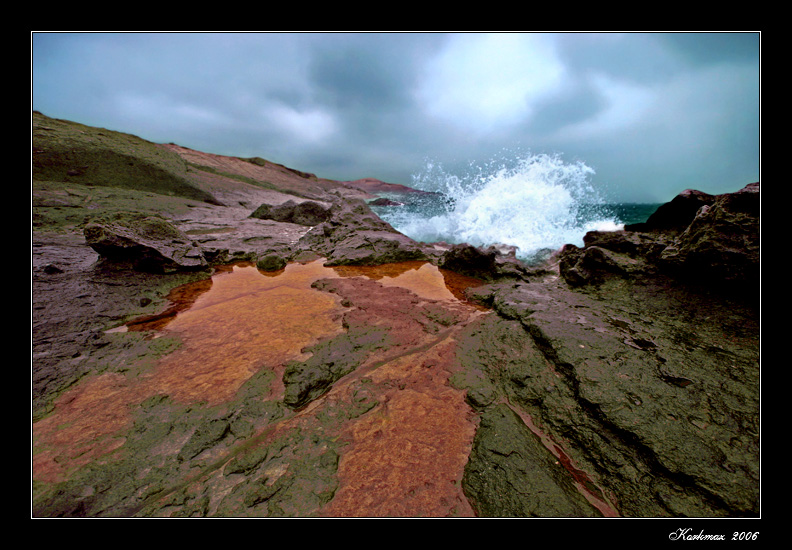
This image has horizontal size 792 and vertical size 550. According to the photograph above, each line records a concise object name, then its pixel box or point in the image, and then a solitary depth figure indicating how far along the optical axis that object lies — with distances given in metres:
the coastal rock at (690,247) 2.49
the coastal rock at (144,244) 4.13
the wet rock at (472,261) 5.10
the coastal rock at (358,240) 6.19
